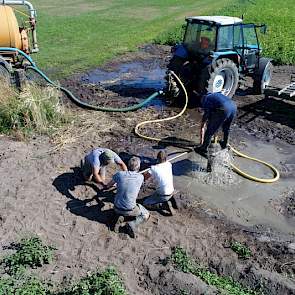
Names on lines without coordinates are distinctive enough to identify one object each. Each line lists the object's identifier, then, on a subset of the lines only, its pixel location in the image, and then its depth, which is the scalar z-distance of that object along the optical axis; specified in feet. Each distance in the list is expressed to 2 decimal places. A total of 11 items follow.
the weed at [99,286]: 19.48
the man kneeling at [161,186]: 25.90
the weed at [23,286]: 19.56
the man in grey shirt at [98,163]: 27.43
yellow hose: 30.25
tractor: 40.52
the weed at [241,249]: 23.26
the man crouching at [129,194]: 24.52
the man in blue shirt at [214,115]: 31.09
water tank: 43.47
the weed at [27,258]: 21.34
